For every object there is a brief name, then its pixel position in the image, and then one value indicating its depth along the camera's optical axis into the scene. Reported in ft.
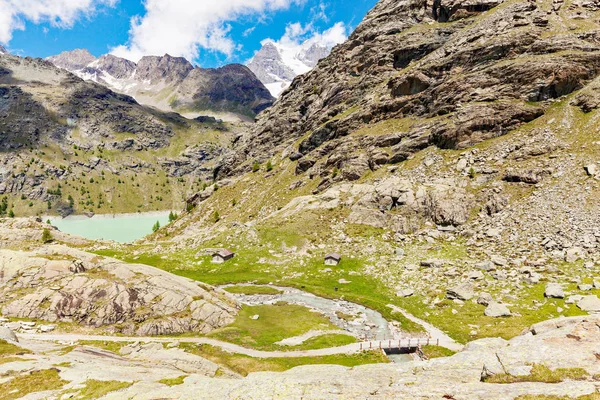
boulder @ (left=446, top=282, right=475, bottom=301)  195.23
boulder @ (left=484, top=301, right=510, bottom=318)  172.35
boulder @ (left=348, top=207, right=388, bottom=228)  313.94
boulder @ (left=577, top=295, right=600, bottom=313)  155.40
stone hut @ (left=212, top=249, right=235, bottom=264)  325.83
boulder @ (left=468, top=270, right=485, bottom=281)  209.26
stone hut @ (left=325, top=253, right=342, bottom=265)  285.43
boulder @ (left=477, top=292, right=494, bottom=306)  185.29
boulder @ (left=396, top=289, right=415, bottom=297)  217.15
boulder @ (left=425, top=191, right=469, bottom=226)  280.31
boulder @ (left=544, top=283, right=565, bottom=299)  172.45
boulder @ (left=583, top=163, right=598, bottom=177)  240.05
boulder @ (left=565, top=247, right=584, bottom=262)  194.55
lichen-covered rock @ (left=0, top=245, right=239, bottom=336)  174.36
